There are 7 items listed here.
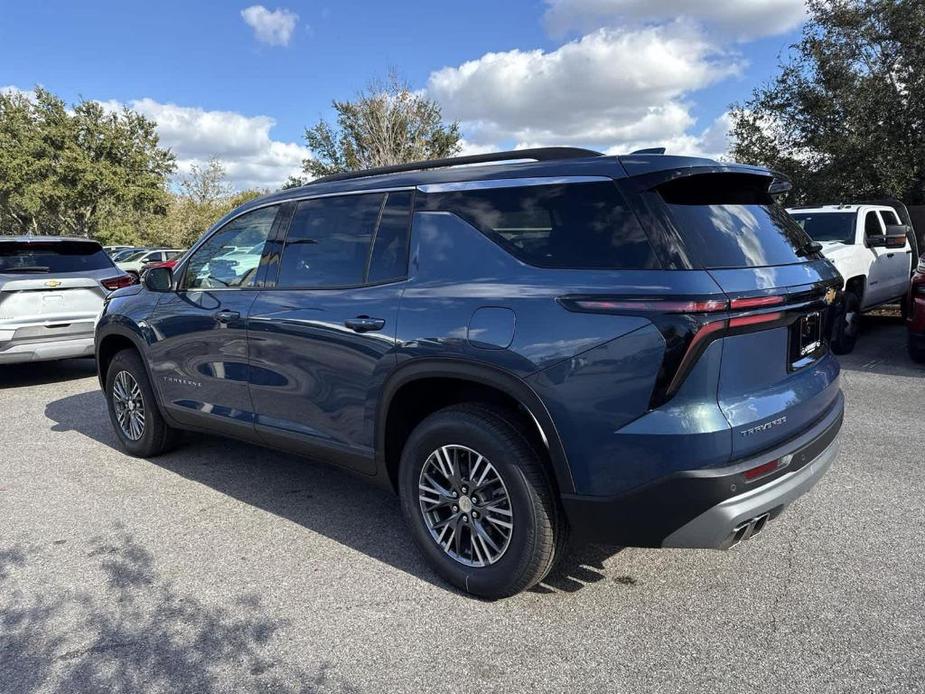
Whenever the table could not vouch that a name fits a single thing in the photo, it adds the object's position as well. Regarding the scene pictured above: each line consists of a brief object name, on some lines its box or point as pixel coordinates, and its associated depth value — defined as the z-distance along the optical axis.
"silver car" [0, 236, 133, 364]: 7.41
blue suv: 2.53
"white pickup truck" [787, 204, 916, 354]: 8.69
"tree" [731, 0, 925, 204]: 13.63
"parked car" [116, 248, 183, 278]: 21.12
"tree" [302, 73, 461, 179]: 28.11
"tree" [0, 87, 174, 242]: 30.25
